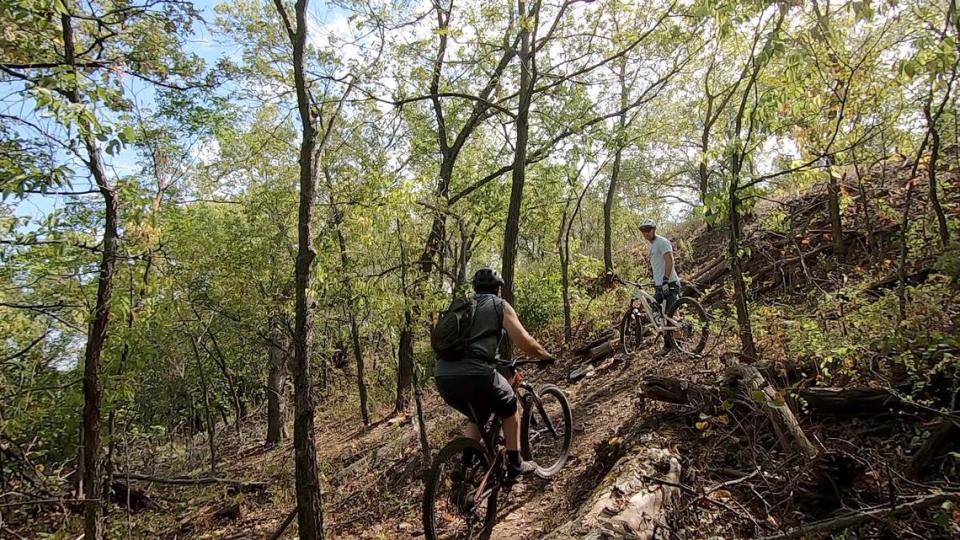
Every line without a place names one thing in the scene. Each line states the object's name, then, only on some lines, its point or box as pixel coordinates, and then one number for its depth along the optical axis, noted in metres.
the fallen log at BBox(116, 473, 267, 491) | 9.20
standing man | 7.73
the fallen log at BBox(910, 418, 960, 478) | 3.31
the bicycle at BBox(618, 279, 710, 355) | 7.62
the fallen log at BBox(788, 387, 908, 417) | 3.98
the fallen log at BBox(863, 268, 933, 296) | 6.30
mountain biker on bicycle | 3.95
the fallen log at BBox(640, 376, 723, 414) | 4.66
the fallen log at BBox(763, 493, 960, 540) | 2.38
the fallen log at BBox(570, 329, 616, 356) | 10.40
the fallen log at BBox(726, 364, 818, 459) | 3.67
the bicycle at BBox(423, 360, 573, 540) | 3.93
